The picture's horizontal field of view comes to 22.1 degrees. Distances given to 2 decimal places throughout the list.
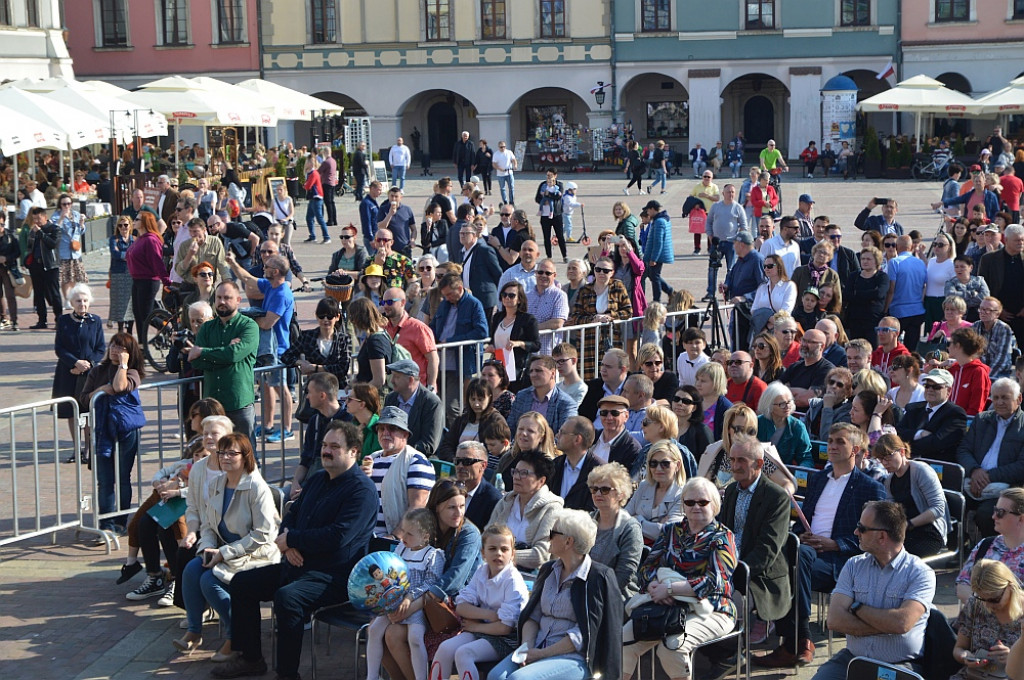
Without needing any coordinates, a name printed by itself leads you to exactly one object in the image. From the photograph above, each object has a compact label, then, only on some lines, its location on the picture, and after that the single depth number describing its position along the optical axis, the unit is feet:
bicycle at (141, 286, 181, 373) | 96.84
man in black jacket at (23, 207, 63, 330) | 114.75
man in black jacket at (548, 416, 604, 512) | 52.21
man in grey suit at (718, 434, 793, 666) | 46.34
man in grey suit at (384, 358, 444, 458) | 59.60
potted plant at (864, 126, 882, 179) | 259.07
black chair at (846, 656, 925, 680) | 39.51
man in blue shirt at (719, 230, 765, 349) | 87.79
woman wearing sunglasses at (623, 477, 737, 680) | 43.80
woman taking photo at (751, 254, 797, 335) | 81.73
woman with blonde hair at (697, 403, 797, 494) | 52.07
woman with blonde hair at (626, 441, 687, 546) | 49.27
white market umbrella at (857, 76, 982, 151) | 240.12
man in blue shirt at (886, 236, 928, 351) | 86.37
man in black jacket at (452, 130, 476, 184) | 244.86
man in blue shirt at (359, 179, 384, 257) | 124.61
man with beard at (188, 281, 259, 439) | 65.10
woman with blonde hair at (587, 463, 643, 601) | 45.72
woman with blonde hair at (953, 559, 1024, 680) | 40.08
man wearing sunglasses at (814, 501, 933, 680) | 42.05
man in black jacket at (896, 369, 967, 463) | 58.23
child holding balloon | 45.48
